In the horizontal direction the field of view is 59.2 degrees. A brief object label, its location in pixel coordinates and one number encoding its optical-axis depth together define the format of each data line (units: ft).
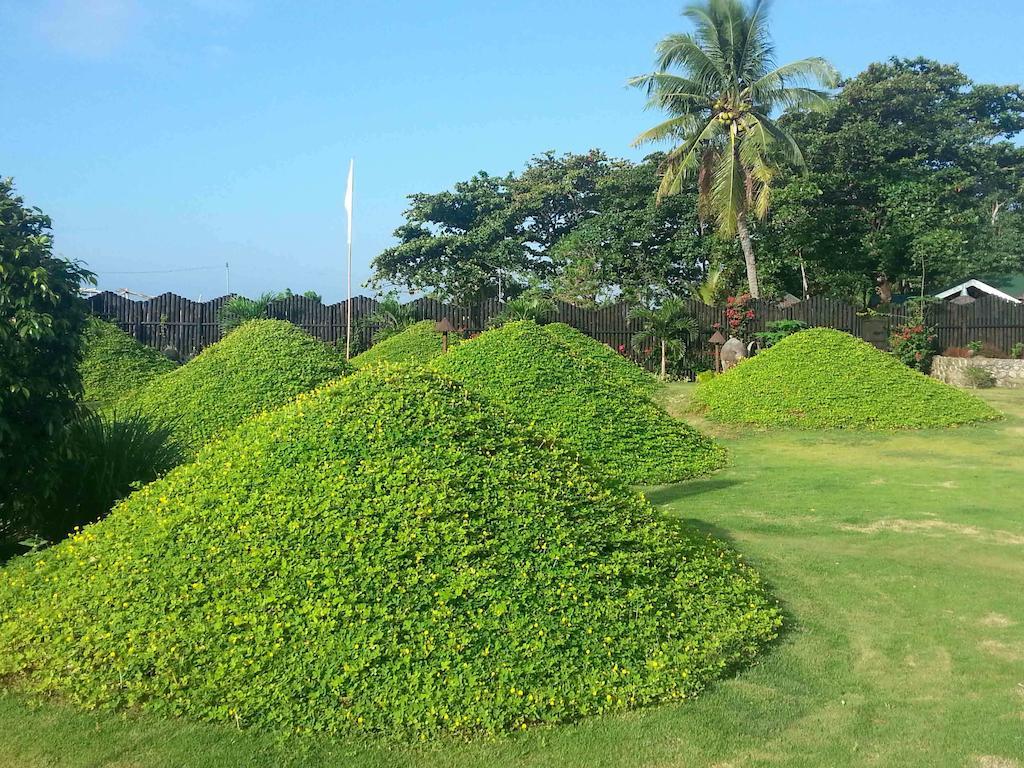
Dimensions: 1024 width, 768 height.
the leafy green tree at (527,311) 64.49
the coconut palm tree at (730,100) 61.77
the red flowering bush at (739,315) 62.90
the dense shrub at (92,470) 16.25
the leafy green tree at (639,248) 82.69
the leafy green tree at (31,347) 14.42
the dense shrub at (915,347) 59.43
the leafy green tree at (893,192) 80.48
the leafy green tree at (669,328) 62.23
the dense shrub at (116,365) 44.65
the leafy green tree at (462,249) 90.53
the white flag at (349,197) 48.76
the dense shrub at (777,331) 61.57
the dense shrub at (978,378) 52.18
